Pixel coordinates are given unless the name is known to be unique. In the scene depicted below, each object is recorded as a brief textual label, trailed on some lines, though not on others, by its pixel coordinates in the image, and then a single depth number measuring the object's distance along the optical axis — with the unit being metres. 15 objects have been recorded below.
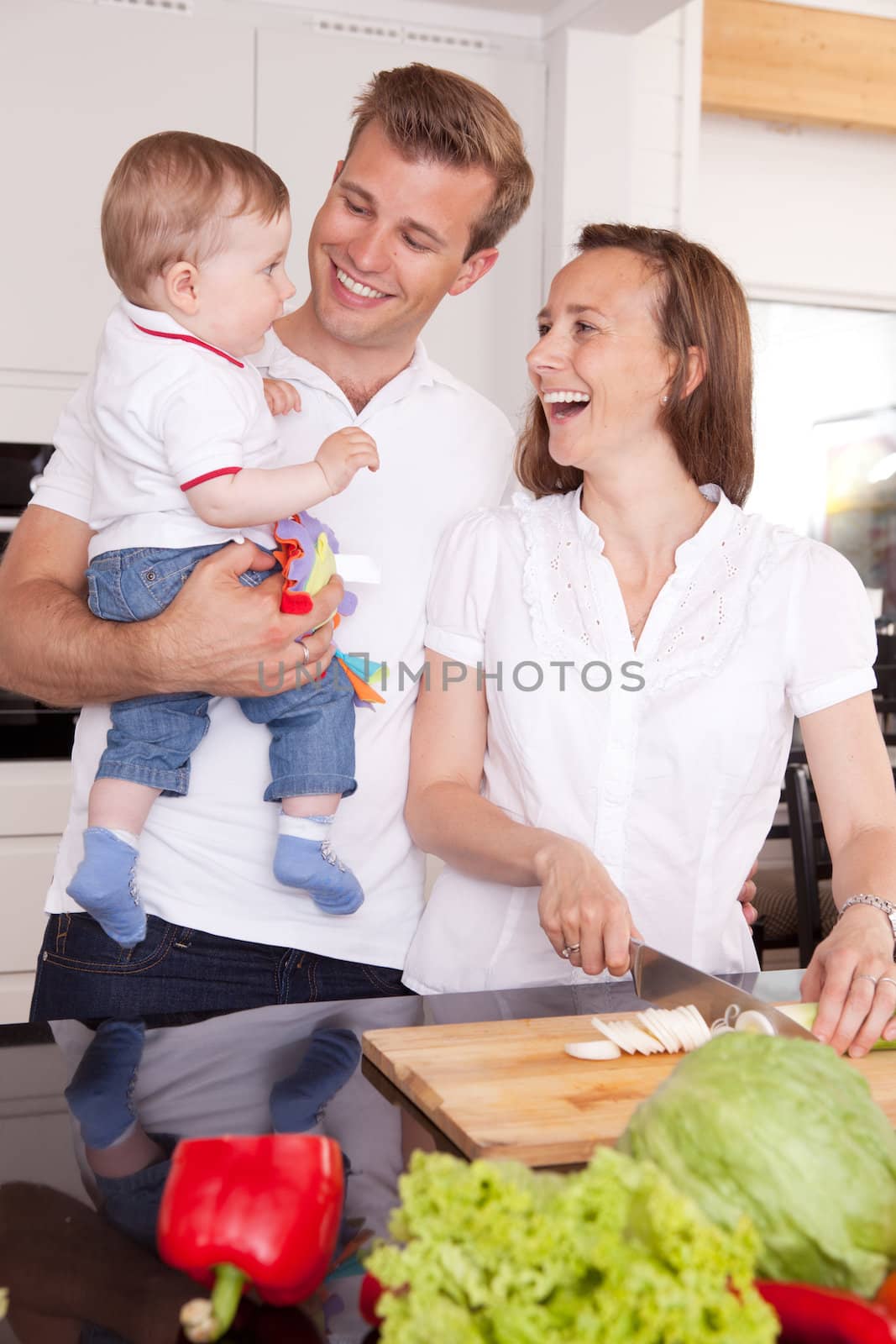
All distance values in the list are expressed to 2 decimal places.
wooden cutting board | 0.88
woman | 1.53
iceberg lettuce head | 0.58
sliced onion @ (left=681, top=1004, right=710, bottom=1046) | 1.07
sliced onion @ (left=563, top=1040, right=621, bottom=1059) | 1.04
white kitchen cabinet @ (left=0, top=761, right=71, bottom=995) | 2.96
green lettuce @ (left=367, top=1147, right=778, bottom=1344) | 0.46
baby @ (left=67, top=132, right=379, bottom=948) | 1.43
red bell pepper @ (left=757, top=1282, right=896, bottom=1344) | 0.49
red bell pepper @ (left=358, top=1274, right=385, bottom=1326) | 0.64
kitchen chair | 2.77
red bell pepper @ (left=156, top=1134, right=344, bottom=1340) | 0.61
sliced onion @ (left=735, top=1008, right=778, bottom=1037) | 0.99
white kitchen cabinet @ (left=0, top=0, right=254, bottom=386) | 2.92
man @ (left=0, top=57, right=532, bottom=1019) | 1.51
